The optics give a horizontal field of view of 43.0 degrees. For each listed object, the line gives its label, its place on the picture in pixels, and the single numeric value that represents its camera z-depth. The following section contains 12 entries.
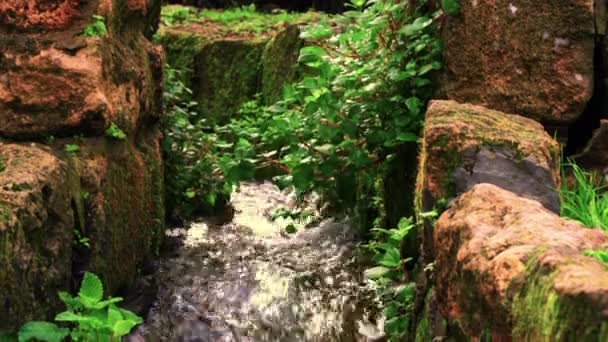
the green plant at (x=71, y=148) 3.57
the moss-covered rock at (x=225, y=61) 9.98
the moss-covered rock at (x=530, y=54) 4.08
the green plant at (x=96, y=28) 3.89
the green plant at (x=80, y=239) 3.37
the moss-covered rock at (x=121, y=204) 3.61
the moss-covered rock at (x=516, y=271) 1.60
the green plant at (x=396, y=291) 3.31
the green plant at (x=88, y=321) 2.60
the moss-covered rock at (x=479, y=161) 2.95
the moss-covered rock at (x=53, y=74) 3.61
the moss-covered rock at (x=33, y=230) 2.60
